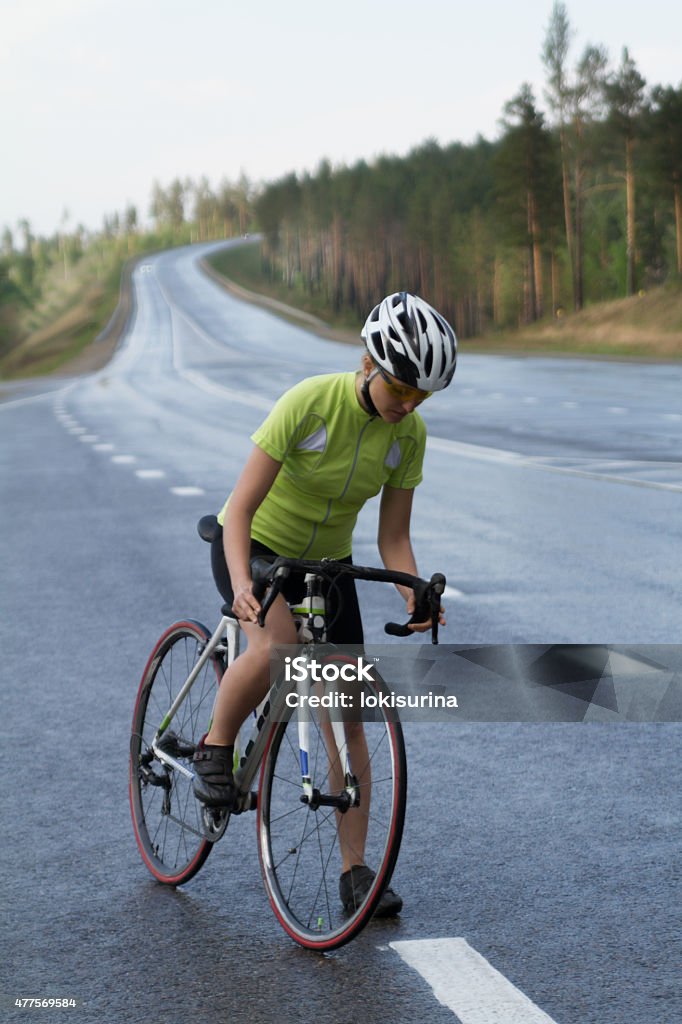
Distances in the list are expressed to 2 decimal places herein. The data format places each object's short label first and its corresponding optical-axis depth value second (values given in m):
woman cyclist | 8.24
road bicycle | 8.30
